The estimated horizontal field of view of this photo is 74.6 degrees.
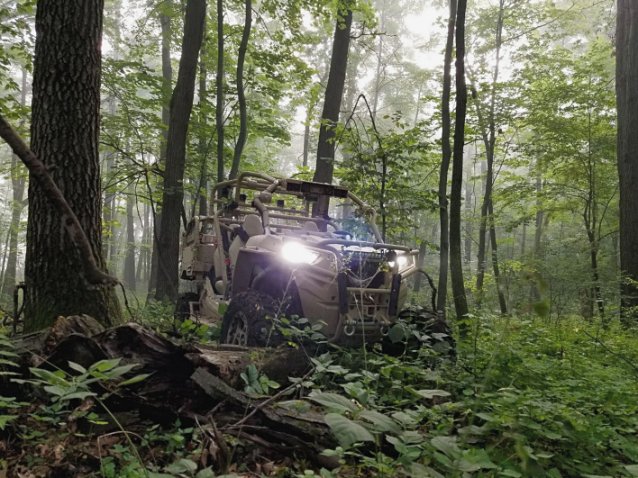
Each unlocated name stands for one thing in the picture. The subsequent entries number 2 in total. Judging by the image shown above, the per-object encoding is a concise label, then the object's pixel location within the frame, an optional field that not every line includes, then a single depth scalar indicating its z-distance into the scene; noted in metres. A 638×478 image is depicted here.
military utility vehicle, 3.96
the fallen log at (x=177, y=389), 2.42
